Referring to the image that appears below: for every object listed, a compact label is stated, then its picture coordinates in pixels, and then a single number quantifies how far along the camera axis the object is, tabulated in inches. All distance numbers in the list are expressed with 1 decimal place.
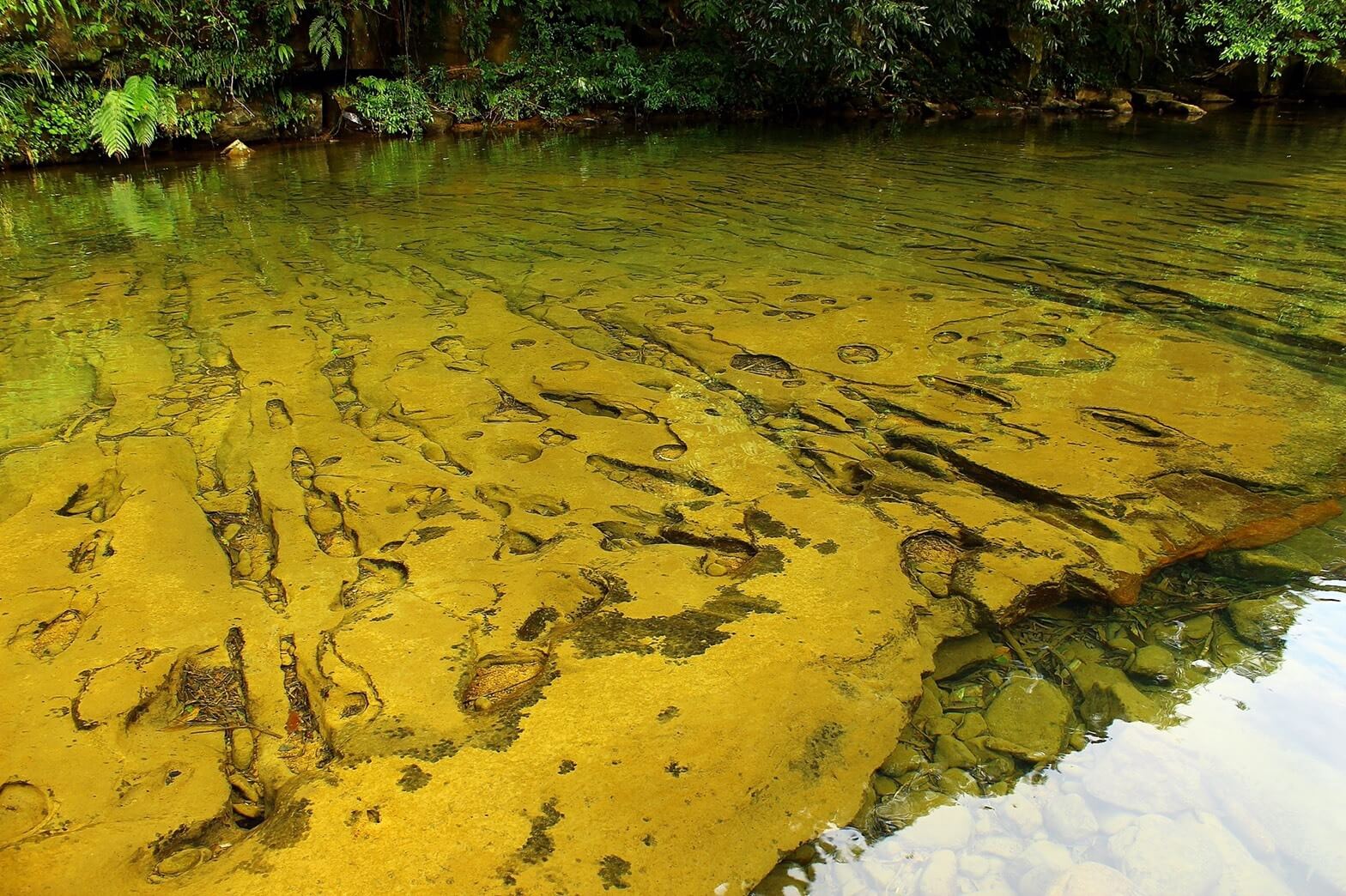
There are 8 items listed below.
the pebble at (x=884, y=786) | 68.1
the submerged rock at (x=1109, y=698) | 77.0
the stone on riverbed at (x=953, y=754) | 71.7
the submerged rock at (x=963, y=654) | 81.0
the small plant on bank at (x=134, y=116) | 394.6
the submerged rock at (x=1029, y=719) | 73.5
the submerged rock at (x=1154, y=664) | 81.0
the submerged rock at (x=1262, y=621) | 85.6
